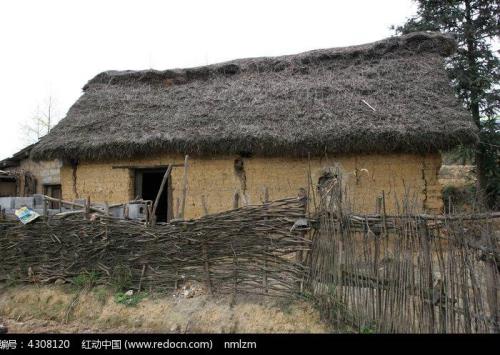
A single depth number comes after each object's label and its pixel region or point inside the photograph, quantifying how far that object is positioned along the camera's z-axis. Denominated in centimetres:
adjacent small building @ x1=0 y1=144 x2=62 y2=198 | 1157
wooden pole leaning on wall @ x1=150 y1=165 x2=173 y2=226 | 465
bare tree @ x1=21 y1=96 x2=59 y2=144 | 2165
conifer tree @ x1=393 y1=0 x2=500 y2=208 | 910
